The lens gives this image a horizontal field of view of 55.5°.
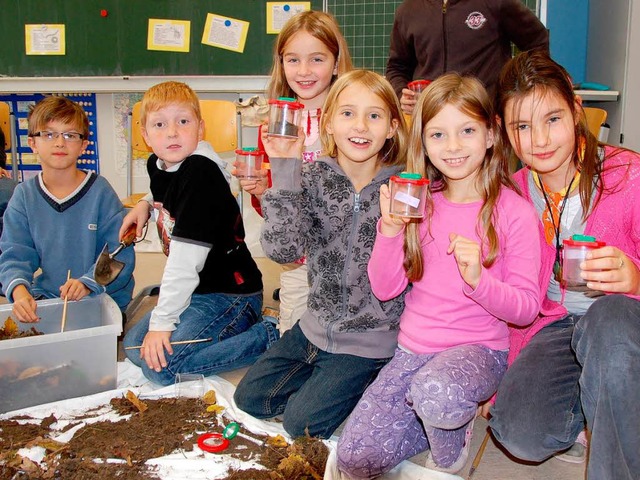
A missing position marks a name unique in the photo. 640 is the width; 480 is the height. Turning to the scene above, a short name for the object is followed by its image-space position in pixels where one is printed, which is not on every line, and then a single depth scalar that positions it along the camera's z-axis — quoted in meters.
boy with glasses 2.53
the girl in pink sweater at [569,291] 1.35
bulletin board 4.54
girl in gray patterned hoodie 1.84
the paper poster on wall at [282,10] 4.06
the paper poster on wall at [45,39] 4.17
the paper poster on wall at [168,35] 4.15
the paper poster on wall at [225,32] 4.14
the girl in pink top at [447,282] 1.62
